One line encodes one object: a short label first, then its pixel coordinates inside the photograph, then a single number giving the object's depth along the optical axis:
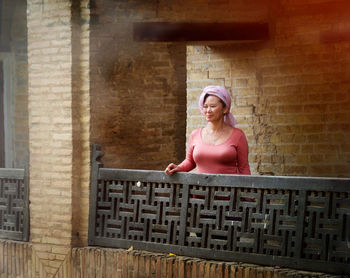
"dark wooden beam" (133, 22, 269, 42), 7.31
